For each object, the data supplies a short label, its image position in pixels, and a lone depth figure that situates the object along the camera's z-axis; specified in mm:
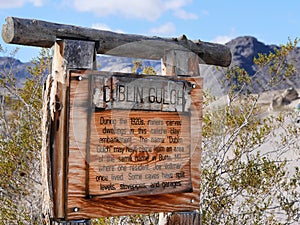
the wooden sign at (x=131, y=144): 2880
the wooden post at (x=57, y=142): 2865
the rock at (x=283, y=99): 28093
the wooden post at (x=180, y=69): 3306
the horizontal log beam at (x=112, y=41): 2858
